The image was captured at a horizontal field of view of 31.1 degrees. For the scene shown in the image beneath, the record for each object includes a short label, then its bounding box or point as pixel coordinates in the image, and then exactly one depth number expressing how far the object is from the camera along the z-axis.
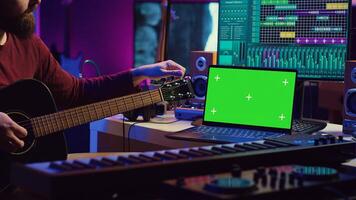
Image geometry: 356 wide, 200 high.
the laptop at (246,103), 2.40
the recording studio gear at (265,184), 1.14
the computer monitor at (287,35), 2.63
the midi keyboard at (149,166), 1.16
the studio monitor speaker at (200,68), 2.96
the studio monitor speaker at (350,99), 2.48
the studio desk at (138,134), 2.56
